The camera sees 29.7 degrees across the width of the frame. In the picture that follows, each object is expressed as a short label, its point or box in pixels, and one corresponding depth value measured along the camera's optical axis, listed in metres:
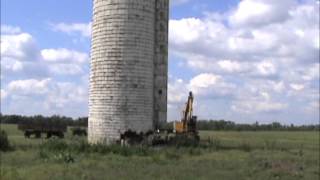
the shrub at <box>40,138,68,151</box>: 32.09
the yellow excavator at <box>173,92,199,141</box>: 42.66
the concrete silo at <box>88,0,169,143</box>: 37.75
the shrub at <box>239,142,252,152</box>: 37.60
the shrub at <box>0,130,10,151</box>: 34.19
